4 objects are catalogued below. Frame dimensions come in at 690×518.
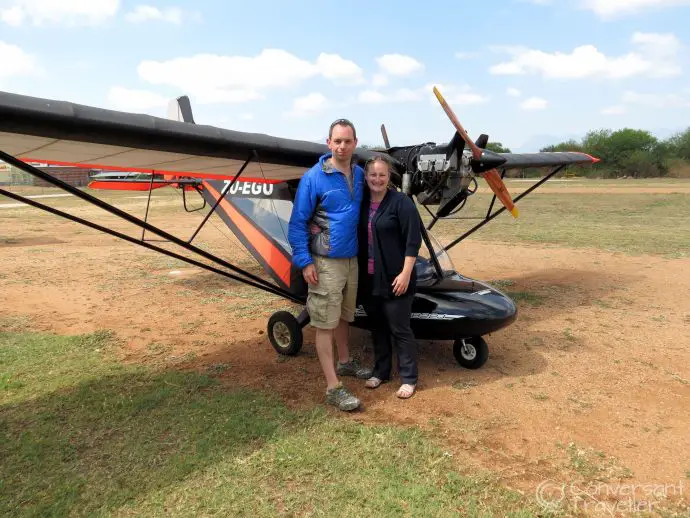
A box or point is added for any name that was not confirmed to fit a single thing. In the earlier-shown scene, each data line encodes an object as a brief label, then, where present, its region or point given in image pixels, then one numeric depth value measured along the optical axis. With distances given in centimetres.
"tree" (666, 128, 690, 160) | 8131
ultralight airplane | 343
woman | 419
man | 409
